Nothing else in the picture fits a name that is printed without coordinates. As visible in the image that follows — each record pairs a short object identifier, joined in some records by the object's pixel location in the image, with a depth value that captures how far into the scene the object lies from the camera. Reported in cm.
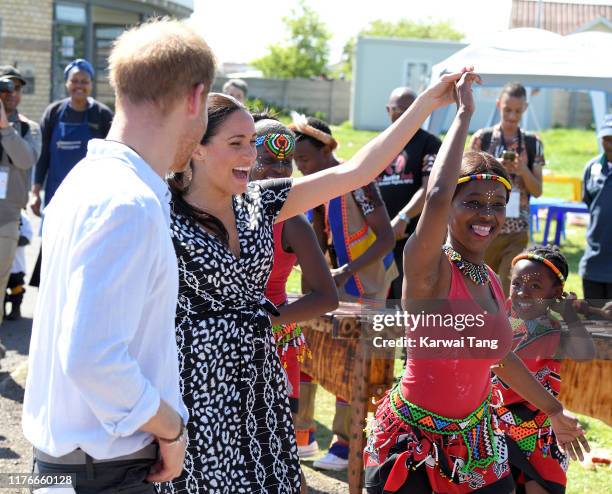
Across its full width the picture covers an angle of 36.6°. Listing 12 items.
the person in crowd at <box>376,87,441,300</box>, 701
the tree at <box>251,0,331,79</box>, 5969
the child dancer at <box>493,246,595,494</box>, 369
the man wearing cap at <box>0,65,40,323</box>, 700
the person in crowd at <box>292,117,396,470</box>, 539
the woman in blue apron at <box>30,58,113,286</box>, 834
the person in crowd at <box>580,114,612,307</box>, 658
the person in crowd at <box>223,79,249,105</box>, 960
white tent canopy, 932
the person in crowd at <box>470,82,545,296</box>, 759
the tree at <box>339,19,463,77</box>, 8038
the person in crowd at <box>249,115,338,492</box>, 364
